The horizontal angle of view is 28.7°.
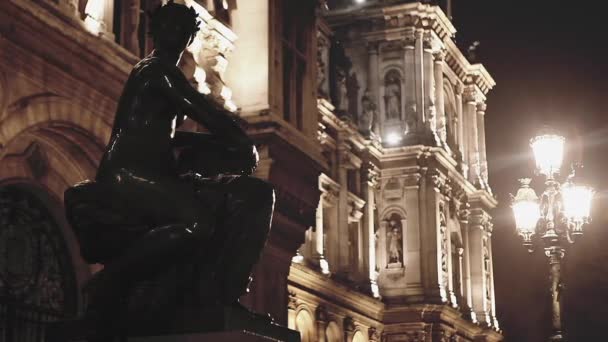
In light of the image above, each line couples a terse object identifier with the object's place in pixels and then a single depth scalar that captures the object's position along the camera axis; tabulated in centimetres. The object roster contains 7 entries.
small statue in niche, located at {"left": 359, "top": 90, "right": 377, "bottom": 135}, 4226
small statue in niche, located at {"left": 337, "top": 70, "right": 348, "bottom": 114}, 4066
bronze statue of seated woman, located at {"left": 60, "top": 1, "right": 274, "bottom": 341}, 600
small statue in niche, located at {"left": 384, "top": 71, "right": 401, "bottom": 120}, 4391
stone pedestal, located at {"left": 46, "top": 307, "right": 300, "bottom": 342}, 590
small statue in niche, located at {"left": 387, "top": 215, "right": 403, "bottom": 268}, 4222
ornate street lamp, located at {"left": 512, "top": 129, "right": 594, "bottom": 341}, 1872
